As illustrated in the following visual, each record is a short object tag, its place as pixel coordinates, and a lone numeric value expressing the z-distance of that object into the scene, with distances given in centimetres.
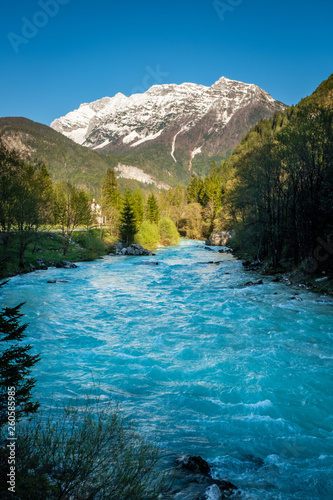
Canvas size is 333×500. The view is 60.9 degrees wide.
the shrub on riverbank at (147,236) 6250
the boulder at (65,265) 3762
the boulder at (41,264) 3552
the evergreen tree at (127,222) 5978
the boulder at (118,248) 5622
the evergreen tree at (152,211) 8306
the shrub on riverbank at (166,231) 7312
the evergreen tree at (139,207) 7469
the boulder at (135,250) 5475
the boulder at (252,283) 2666
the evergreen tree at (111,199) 6712
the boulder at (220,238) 7062
